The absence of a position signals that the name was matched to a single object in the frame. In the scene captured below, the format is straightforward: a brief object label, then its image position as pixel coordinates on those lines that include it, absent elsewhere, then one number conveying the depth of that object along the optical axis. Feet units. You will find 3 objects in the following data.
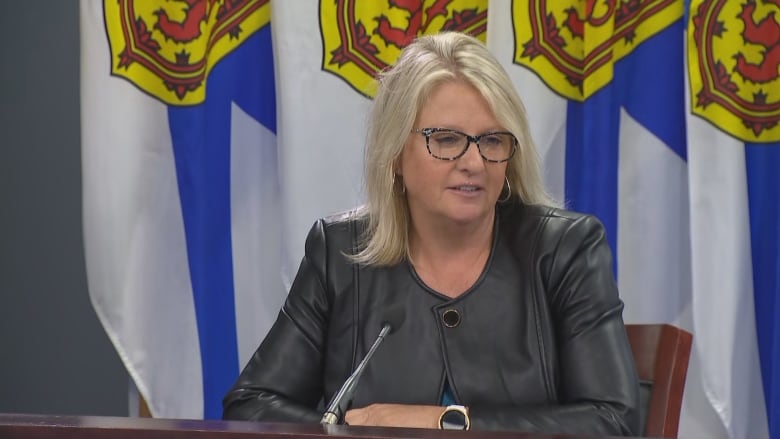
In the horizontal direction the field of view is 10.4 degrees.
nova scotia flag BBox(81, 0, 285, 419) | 20.67
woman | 18.36
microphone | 17.33
